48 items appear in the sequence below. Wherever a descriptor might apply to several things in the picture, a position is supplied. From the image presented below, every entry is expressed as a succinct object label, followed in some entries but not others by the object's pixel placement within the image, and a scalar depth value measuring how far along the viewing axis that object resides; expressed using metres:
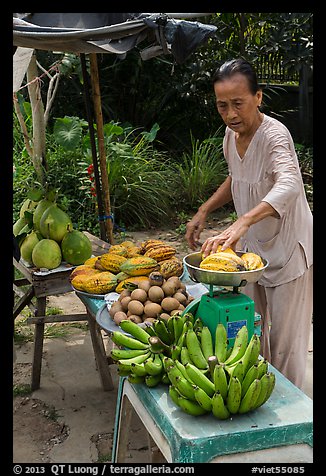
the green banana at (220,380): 1.93
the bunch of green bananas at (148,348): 2.19
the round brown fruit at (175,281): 2.74
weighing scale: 2.18
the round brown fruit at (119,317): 2.59
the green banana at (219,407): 1.91
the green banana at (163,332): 2.35
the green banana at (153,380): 2.18
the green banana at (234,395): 1.91
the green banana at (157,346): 2.27
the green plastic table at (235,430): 1.88
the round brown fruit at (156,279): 2.73
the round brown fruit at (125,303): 2.68
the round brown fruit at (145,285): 2.72
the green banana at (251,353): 2.04
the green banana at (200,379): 1.98
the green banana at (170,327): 2.35
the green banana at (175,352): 2.18
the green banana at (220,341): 2.15
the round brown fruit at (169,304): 2.63
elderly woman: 2.75
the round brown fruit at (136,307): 2.61
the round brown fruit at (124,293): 2.75
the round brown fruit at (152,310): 2.62
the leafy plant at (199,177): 8.16
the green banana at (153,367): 2.16
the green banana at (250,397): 1.93
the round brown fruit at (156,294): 2.66
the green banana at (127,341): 2.39
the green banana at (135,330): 2.44
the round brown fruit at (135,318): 2.58
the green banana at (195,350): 2.12
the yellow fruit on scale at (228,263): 2.19
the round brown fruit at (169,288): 2.69
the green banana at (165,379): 2.17
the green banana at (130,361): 2.25
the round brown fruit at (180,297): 2.68
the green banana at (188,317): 2.35
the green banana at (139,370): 2.19
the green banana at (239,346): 2.11
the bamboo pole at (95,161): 4.62
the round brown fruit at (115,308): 2.68
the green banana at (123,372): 2.26
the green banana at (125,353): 2.31
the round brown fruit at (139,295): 2.67
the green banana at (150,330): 2.41
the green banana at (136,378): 2.22
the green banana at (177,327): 2.33
